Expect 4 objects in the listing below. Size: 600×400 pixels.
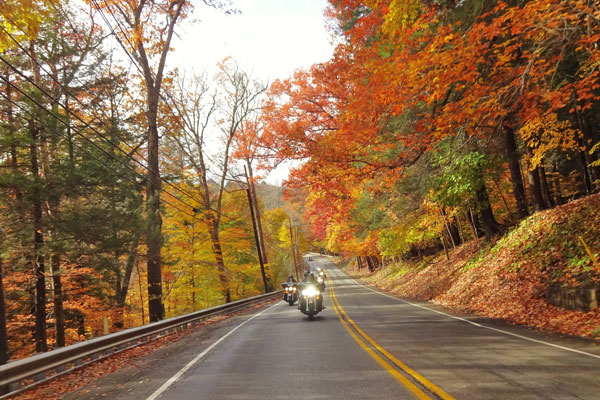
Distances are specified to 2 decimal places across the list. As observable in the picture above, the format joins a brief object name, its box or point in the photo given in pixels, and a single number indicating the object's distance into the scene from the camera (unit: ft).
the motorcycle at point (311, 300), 42.91
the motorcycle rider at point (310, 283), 43.52
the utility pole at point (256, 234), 95.86
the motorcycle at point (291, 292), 71.36
